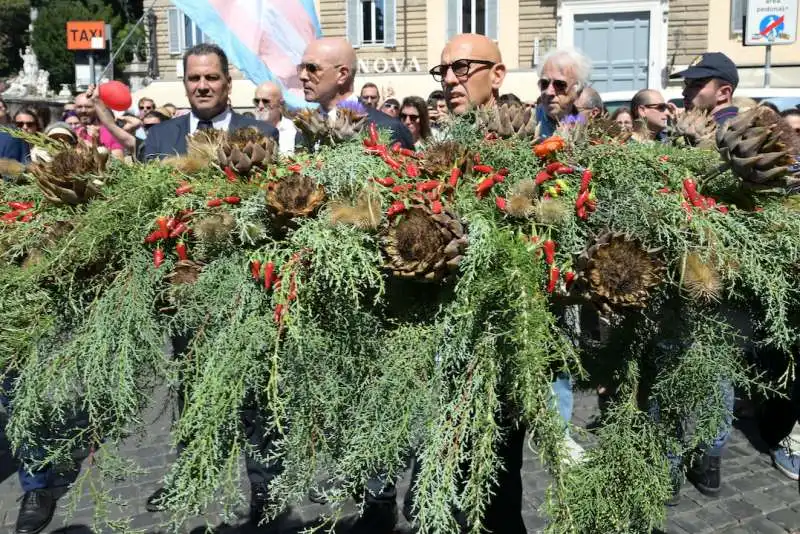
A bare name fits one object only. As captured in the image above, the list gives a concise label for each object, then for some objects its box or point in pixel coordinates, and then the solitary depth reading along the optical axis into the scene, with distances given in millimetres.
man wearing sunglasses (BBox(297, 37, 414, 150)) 3400
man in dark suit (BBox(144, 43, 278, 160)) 3461
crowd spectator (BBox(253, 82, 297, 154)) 6016
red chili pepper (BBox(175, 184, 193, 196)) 1928
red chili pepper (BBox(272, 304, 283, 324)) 1722
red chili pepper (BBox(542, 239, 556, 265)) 1724
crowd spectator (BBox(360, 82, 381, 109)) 8797
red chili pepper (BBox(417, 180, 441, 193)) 1805
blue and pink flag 5789
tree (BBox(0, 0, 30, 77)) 45500
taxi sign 11445
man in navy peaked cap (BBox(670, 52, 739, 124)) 4098
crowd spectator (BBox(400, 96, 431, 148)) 5890
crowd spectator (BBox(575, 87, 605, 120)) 3803
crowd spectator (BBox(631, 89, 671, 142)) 4672
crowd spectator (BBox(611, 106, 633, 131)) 4870
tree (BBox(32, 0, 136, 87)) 40219
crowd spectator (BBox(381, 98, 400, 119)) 8070
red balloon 6379
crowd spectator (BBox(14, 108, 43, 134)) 6182
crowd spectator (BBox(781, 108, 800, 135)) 4793
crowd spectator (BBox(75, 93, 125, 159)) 7259
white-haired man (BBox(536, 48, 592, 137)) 3436
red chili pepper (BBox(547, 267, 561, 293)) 1719
